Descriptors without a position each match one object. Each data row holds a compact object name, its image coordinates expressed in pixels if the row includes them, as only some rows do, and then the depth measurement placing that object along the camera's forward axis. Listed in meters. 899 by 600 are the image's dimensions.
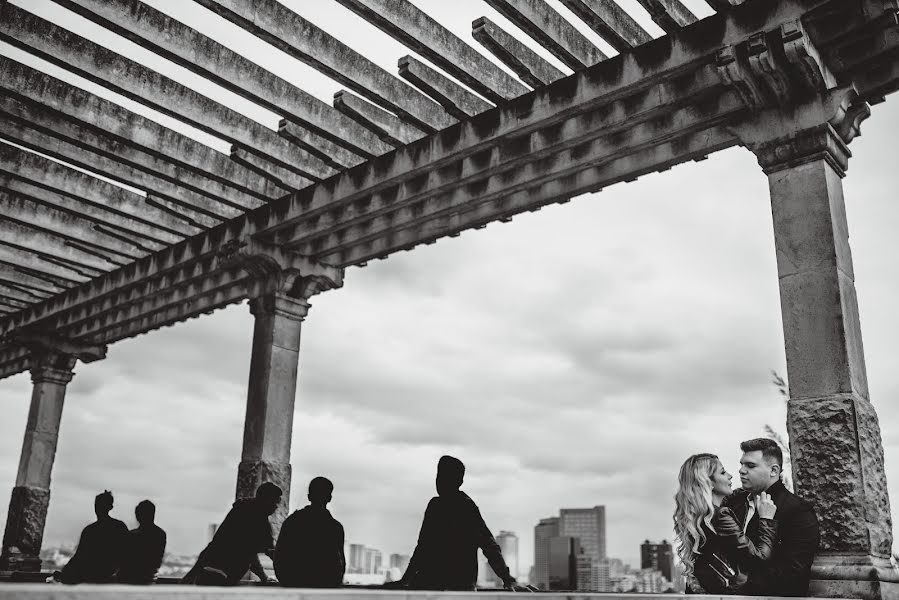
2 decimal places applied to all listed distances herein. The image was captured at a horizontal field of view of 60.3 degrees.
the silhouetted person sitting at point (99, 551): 6.34
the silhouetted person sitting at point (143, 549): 6.44
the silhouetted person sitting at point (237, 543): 5.30
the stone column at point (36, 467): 14.55
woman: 4.88
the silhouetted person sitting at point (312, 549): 5.05
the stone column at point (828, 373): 5.35
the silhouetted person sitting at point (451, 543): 4.84
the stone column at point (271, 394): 9.73
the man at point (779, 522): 4.89
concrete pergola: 5.82
